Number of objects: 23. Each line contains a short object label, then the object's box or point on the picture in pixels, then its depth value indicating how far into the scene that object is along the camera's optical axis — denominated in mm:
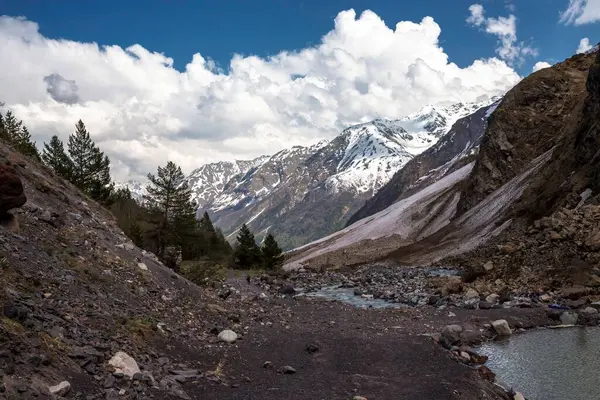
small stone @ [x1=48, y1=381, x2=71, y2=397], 7922
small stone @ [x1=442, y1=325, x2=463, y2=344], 17000
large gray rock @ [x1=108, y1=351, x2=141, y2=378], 9844
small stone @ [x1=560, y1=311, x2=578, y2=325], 20328
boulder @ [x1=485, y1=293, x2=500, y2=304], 25634
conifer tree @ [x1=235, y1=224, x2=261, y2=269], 69375
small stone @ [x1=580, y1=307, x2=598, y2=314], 20703
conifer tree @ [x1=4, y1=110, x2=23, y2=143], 52156
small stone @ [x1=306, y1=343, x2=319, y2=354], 14931
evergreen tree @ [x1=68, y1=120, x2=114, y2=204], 52750
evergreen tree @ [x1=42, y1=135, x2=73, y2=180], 50875
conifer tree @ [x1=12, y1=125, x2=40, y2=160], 46397
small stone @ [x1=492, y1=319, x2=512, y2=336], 19141
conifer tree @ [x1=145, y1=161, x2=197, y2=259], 52750
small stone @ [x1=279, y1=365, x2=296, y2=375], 12703
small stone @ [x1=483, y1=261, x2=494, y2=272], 32328
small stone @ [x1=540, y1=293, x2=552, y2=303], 24436
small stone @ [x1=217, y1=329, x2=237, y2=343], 15094
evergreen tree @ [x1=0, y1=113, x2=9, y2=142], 27150
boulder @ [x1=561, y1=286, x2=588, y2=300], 23891
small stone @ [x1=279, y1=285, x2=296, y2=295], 36603
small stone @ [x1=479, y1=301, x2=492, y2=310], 24145
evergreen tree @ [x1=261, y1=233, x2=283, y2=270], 68062
